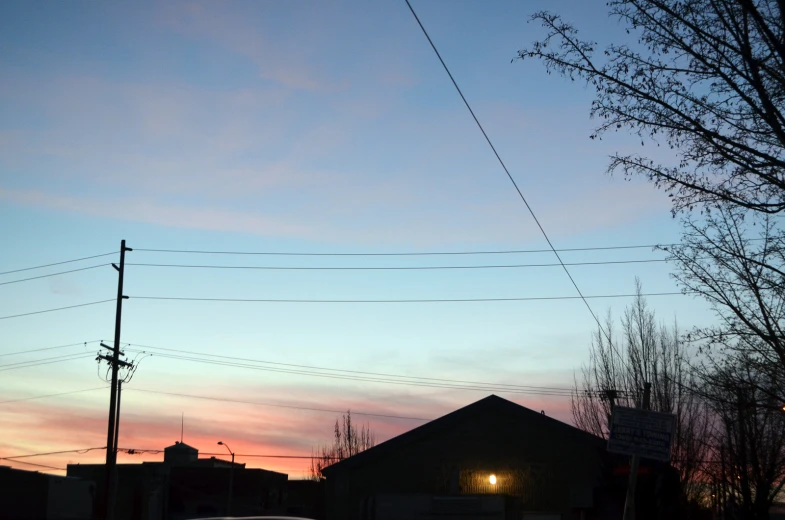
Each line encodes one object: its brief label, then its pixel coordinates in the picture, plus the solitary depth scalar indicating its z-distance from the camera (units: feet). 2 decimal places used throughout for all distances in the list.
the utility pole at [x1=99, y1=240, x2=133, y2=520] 104.73
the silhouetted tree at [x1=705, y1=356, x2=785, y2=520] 97.55
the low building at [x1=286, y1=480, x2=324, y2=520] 199.17
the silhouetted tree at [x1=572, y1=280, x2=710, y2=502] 108.37
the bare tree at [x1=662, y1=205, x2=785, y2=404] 49.75
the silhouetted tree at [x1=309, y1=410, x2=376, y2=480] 238.29
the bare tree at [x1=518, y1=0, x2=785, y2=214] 35.78
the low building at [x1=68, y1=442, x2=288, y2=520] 194.80
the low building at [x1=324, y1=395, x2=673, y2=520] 90.33
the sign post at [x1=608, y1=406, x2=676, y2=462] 43.19
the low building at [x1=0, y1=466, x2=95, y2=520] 120.26
